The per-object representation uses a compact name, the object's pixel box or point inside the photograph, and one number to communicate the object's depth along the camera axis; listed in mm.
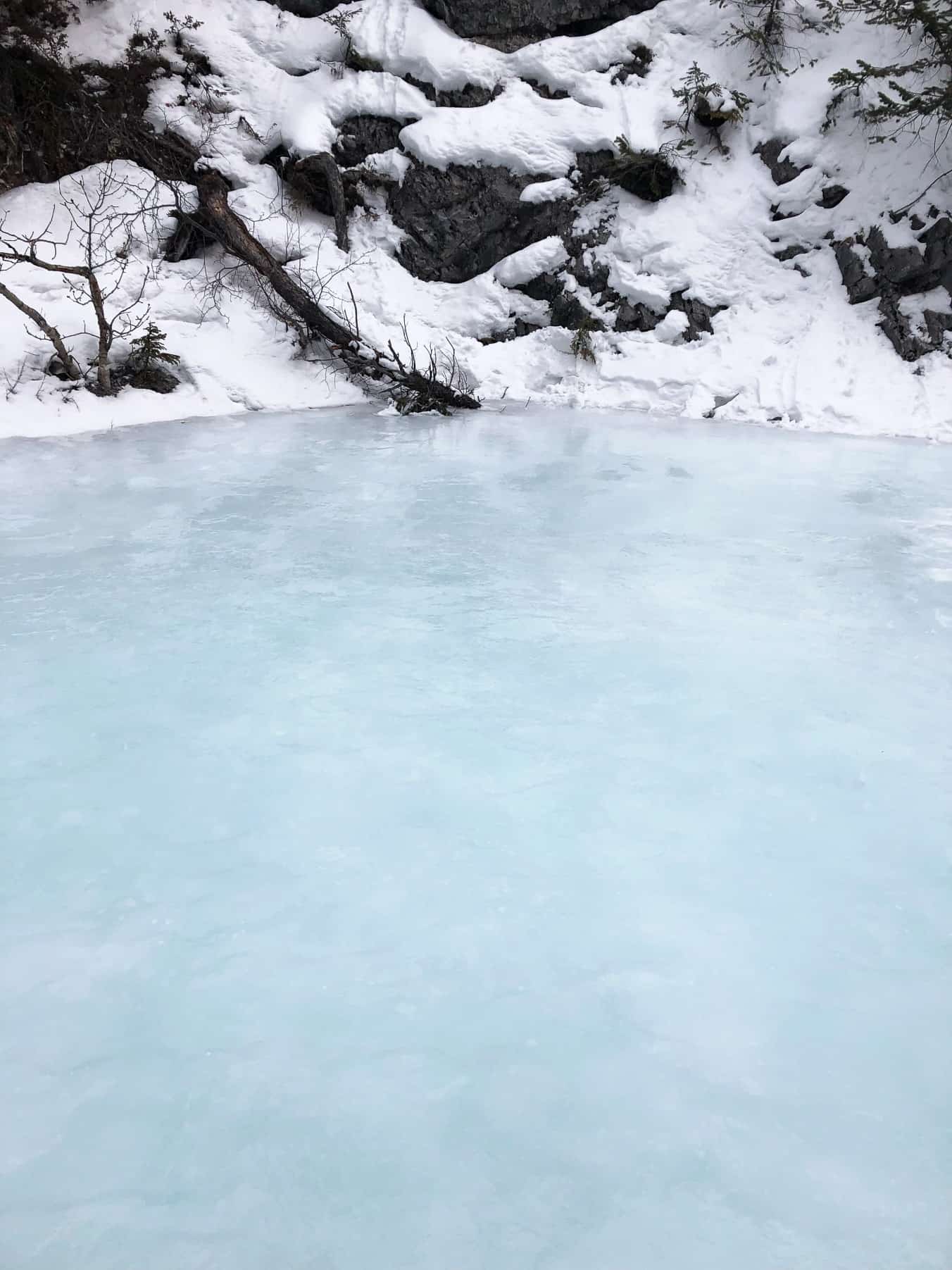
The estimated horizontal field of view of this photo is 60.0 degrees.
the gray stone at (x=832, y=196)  10406
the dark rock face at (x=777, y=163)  10711
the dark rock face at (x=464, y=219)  11102
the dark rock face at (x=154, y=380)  8594
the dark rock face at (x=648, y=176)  10867
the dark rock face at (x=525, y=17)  11586
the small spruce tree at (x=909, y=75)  9452
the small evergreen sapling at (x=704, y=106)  10820
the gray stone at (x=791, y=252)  10570
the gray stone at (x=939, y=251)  9570
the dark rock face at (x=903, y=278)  9523
